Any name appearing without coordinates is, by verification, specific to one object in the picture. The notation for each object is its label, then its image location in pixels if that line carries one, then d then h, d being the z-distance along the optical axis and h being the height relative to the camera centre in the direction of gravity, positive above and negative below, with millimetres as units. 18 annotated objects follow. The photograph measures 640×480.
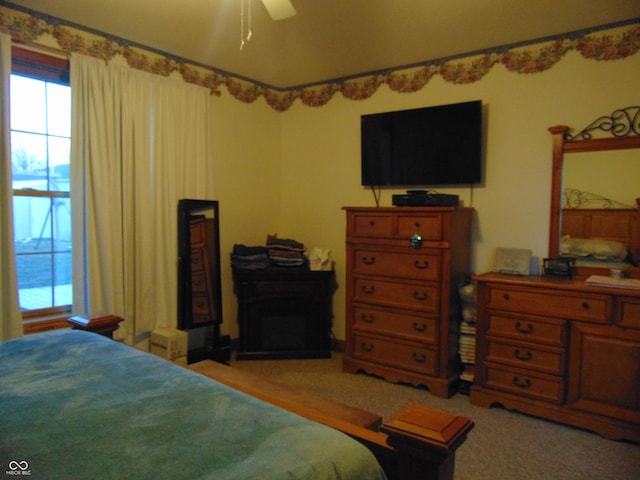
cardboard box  3236 -922
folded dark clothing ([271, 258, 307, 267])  3938 -376
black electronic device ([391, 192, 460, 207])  3217 +153
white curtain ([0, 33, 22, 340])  2600 -95
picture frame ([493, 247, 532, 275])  3125 -273
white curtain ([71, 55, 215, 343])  2967 +262
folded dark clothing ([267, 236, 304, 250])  4008 -221
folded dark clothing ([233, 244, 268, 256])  3883 -275
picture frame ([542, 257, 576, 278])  2965 -289
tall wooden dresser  3139 -519
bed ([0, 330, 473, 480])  959 -523
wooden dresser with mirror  2549 -543
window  2805 +231
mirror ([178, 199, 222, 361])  3525 -473
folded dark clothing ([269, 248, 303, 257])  3959 -299
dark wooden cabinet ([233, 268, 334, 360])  3852 -812
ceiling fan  2059 +983
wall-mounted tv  3357 +593
